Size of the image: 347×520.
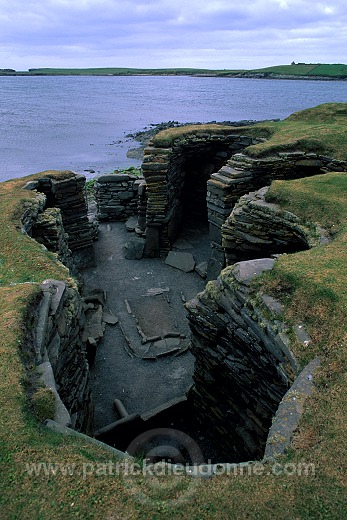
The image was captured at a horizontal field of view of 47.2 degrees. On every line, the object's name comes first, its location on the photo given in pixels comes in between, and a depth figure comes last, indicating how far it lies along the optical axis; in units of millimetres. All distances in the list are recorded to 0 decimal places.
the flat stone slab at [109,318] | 14133
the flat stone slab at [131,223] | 20953
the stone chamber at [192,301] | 7457
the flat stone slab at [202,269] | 16916
